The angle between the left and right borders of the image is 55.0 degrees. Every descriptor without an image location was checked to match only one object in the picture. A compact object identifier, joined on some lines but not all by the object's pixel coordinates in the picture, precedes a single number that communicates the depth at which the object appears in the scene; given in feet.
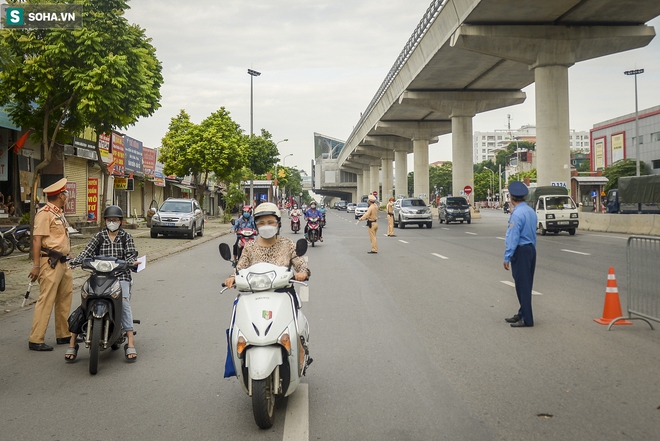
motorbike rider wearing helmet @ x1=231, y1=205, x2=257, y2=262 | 46.49
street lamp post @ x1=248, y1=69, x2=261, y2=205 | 169.76
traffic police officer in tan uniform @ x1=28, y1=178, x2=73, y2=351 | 21.98
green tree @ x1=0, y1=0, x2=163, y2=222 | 54.85
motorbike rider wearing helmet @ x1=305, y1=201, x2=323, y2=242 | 72.62
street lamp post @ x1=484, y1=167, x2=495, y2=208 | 442.38
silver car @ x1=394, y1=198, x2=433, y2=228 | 117.39
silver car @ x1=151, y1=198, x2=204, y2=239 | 89.25
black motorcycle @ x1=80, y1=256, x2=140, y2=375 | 19.36
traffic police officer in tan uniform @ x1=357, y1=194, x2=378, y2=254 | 62.80
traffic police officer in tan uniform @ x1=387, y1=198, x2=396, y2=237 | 90.48
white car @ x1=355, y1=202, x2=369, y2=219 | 208.49
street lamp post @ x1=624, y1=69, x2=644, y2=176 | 204.64
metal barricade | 24.91
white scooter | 14.14
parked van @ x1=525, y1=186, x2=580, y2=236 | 88.38
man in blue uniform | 25.95
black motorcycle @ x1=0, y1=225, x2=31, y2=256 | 58.90
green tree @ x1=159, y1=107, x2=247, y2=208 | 134.41
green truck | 107.45
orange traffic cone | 26.78
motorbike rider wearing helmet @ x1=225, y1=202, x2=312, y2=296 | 16.88
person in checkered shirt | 21.06
